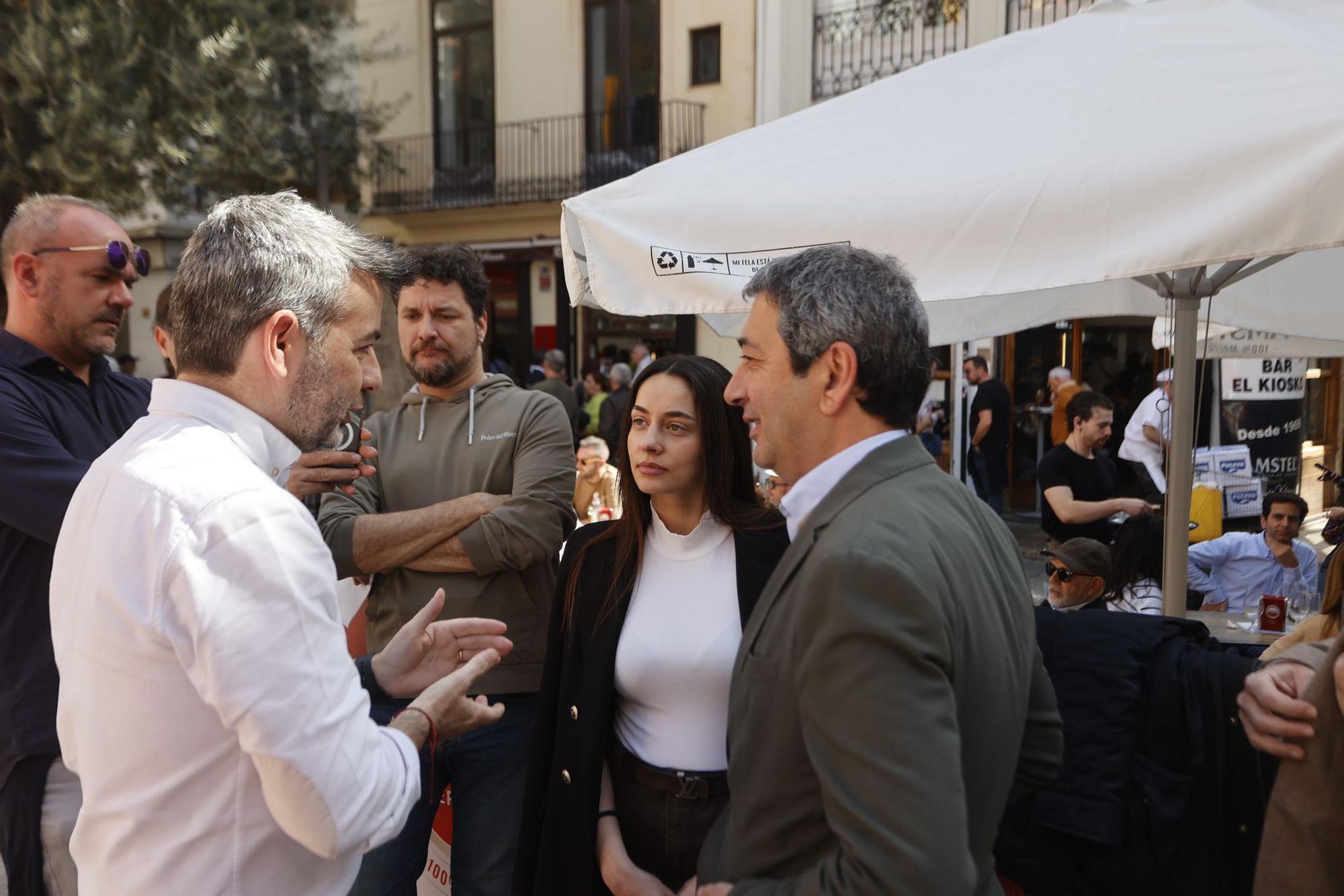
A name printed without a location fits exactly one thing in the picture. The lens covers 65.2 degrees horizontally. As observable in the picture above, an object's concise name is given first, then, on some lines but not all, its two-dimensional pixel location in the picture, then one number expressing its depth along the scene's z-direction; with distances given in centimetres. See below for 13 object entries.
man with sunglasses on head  232
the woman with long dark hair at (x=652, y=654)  229
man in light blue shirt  553
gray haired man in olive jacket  136
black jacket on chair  233
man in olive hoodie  272
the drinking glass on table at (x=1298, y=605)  475
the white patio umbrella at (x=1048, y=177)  221
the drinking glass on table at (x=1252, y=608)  457
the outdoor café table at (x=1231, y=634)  392
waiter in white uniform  834
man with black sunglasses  447
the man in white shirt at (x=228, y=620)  141
